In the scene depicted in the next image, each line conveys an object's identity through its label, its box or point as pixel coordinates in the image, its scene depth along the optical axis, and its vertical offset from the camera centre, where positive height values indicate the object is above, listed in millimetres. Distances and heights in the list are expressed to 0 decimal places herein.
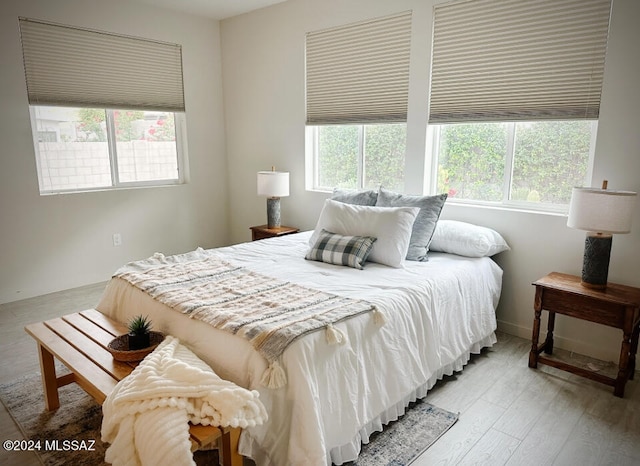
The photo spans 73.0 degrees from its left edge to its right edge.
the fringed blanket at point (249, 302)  1731 -695
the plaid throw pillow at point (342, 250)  2734 -595
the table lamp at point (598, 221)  2328 -347
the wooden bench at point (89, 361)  1571 -908
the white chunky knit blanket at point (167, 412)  1402 -864
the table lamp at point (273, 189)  4229 -319
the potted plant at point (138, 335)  1932 -791
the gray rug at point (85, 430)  1931 -1316
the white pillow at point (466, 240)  2908 -564
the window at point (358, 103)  3537 +465
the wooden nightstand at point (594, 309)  2340 -852
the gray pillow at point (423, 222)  2883 -439
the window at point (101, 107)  3826 +469
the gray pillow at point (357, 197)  3283 -312
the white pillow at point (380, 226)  2752 -454
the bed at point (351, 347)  1678 -875
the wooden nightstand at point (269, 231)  4238 -732
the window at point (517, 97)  2697 +405
